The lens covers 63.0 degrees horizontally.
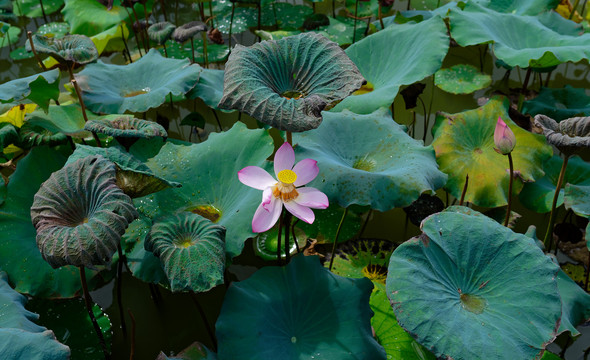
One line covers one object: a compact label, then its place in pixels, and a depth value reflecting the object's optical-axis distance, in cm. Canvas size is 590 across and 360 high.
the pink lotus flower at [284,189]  142
